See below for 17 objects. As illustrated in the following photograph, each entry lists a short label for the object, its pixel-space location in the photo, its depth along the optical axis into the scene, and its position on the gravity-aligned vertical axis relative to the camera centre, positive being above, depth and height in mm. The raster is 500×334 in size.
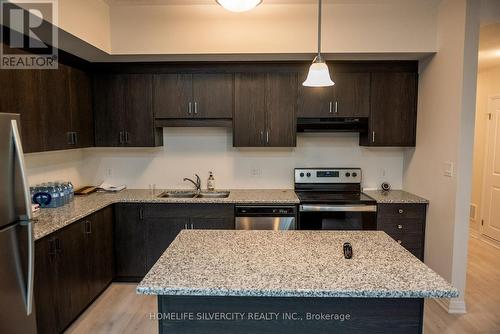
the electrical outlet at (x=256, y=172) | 4023 -318
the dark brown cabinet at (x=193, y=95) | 3607 +569
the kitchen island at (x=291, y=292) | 1396 -619
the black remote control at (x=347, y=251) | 1737 -567
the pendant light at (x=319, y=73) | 1968 +447
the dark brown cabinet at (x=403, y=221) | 3395 -777
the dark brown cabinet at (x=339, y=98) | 3594 +540
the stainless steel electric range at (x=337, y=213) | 3354 -689
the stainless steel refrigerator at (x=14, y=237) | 1799 -530
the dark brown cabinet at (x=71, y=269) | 2252 -1005
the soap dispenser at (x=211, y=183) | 3959 -449
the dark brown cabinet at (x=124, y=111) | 3625 +394
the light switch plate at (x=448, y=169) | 2941 -201
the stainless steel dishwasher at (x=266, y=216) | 3387 -733
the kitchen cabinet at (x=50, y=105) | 2381 +344
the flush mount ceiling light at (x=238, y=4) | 1670 +744
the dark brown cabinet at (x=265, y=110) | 3600 +407
